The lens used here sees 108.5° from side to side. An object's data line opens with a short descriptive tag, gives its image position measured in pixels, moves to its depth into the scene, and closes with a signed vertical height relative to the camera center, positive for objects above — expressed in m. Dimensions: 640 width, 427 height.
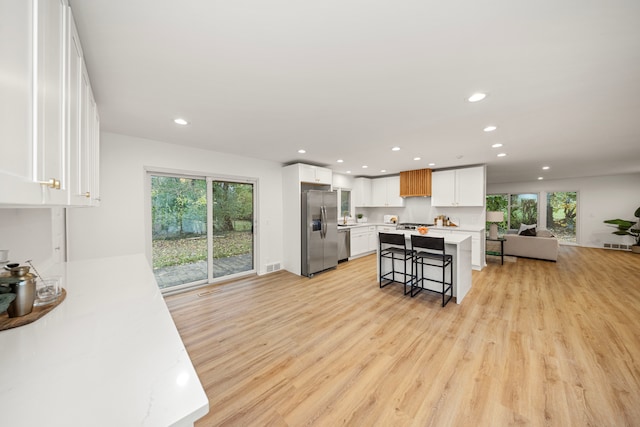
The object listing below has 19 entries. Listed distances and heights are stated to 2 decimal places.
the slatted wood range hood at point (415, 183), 5.78 +0.75
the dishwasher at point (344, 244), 5.64 -0.78
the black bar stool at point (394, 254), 3.60 -0.71
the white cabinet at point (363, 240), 6.00 -0.77
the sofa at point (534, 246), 5.53 -0.85
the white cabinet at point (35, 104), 0.52 +0.31
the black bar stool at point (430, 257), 3.23 -0.67
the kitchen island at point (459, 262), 3.25 -0.75
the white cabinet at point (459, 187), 5.10 +0.57
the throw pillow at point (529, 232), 5.93 -0.53
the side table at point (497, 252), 5.28 -0.98
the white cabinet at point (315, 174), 4.70 +0.81
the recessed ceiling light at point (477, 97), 1.99 +1.01
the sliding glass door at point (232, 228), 4.10 -0.29
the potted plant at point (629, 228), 6.43 -0.51
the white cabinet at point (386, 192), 6.61 +0.59
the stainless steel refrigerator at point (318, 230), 4.55 -0.38
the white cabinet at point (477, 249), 4.93 -0.80
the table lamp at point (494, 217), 5.28 -0.12
